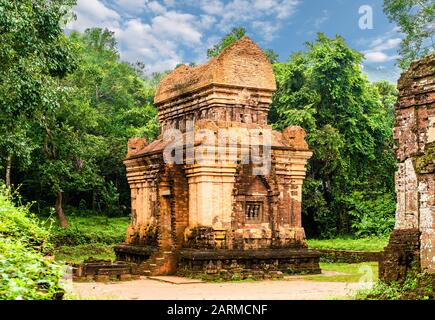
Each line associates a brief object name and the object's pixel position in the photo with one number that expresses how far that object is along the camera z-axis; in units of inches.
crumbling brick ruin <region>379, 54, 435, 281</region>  425.1
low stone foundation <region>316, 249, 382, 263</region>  853.2
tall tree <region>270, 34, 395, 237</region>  1084.5
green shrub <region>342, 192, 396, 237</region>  1062.4
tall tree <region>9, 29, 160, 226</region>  1081.4
